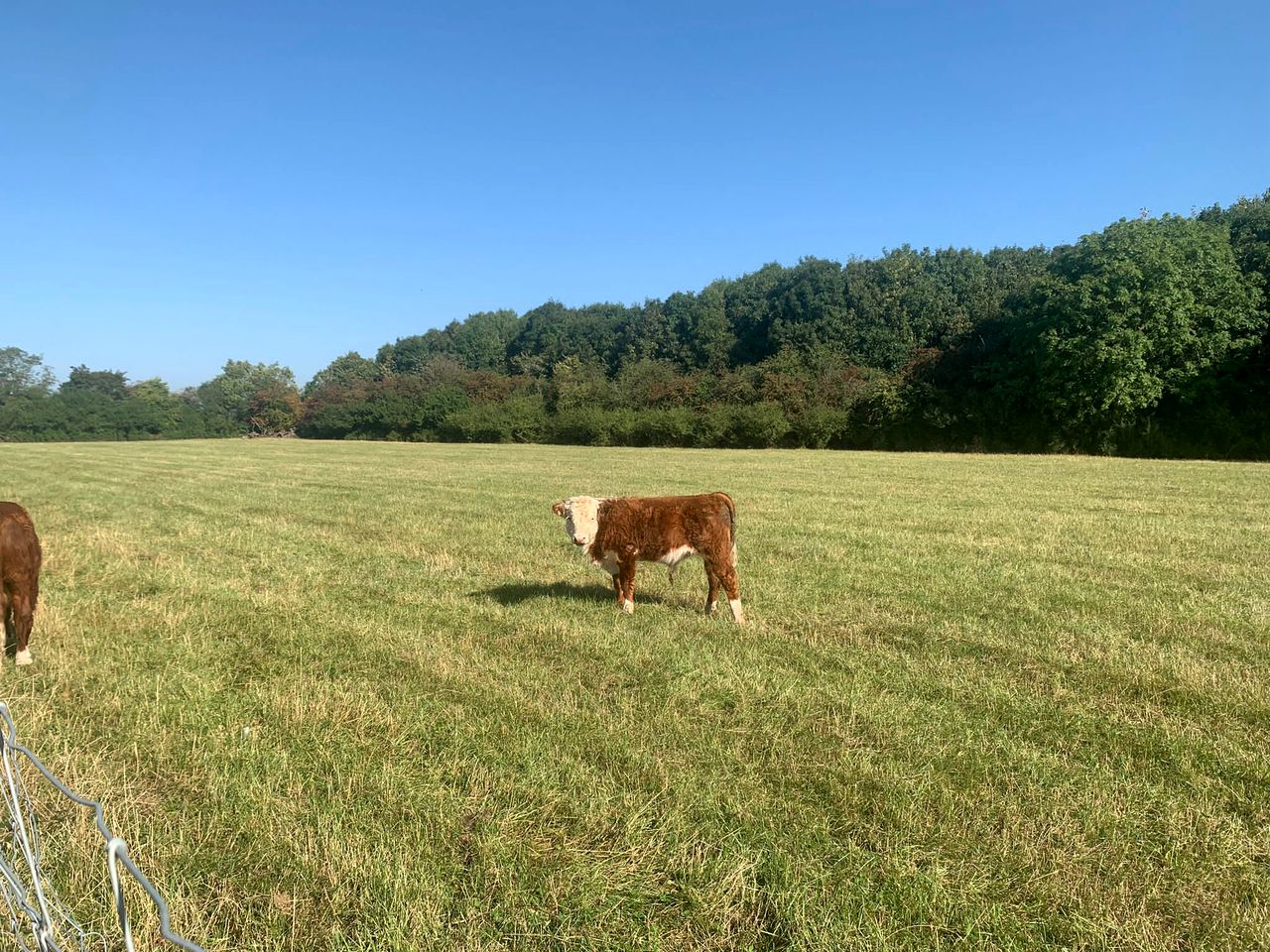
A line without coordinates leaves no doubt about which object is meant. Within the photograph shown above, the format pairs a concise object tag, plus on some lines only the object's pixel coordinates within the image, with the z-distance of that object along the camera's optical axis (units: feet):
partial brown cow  18.67
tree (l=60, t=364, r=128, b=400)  369.30
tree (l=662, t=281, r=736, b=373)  257.55
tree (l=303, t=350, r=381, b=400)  403.13
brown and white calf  23.30
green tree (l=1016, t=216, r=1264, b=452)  118.83
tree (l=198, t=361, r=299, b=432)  320.07
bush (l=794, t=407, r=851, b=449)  161.58
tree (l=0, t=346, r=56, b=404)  366.84
